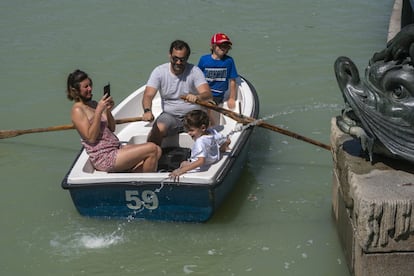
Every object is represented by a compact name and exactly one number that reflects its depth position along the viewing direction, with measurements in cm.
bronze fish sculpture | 846
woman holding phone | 1064
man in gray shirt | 1243
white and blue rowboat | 1063
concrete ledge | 808
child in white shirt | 1078
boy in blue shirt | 1358
